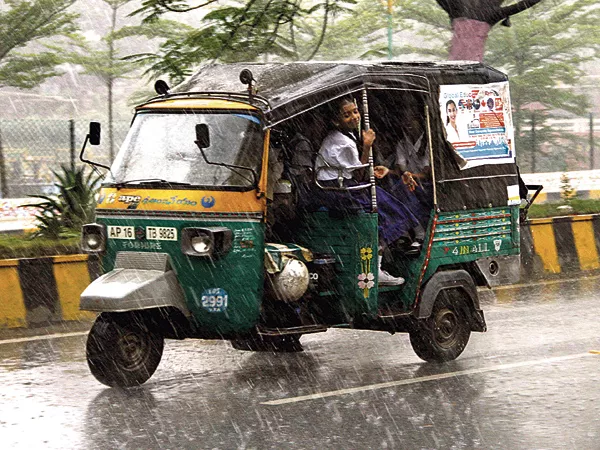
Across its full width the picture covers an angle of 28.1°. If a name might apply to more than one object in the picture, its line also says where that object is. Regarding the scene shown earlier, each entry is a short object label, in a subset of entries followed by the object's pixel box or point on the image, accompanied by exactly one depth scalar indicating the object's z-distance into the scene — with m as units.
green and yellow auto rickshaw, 8.33
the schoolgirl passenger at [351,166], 8.86
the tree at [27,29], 26.70
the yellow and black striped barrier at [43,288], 11.26
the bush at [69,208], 14.16
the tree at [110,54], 30.64
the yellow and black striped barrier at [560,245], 15.32
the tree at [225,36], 16.00
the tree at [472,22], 18.33
